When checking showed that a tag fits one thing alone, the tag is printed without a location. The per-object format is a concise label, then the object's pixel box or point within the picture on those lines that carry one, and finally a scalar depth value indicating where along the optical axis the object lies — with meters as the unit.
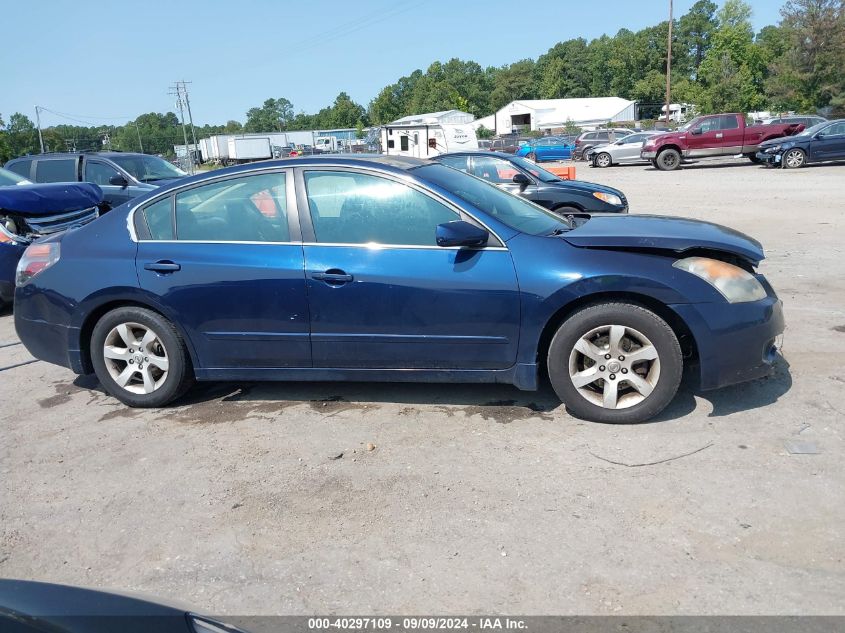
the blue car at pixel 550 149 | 40.56
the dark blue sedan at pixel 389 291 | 4.04
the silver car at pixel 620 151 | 32.59
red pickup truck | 25.80
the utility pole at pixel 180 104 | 76.04
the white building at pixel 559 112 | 87.38
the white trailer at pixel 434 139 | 33.06
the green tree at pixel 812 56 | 53.38
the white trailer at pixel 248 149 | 60.50
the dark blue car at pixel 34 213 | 7.48
